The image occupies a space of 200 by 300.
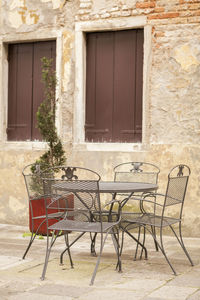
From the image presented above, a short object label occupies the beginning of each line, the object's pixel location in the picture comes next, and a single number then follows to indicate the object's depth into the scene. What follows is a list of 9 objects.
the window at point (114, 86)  7.39
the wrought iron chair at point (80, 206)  4.46
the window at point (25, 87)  8.04
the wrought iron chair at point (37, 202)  6.17
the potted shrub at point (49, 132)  6.96
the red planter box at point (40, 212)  6.69
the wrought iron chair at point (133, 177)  5.33
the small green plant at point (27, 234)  6.67
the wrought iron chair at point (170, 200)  4.74
